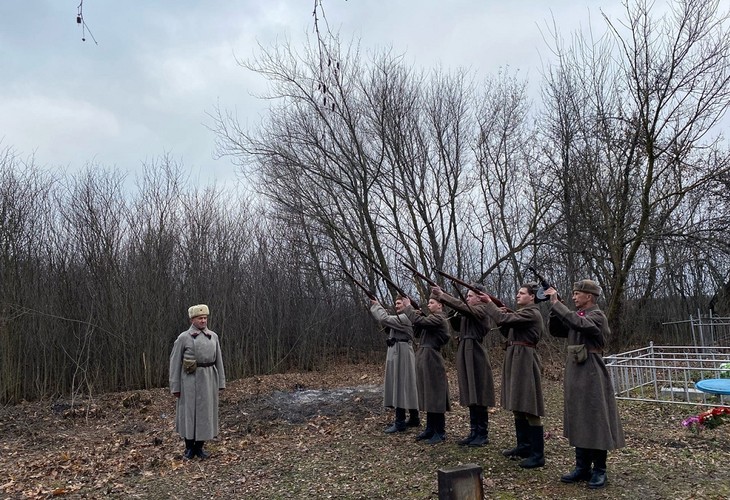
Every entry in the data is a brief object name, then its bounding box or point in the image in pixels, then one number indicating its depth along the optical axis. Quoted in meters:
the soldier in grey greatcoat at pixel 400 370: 7.53
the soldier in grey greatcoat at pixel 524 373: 5.44
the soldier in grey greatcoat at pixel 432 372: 6.65
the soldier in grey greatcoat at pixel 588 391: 4.77
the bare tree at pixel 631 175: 11.68
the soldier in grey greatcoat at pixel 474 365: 6.28
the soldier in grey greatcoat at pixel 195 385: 6.73
